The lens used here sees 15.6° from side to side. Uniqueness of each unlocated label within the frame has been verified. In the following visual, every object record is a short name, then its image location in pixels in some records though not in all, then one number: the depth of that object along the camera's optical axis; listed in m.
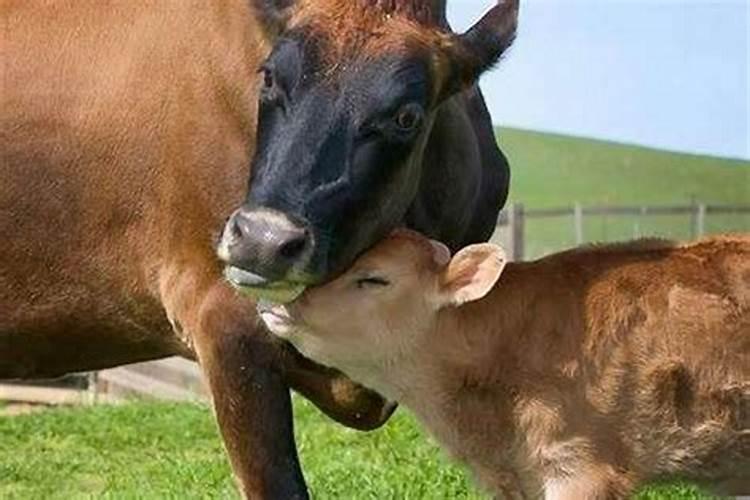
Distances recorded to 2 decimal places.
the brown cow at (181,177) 8.98
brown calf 8.63
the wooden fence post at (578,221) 45.52
